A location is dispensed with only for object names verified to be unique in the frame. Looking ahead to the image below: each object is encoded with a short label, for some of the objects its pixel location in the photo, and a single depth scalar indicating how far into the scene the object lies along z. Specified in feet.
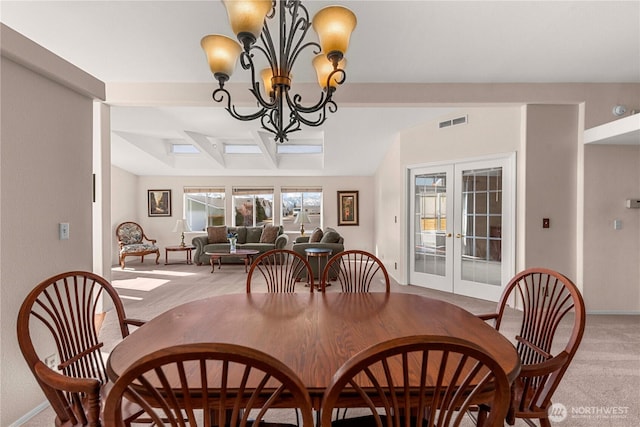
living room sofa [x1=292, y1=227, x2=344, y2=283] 16.87
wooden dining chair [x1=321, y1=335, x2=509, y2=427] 2.22
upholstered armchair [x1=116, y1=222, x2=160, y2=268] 21.77
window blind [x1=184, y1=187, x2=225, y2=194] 26.71
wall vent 13.79
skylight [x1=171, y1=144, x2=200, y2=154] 24.70
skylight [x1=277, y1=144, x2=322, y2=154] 24.76
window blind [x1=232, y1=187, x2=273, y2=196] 26.99
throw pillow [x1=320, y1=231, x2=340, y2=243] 17.70
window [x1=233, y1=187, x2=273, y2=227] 27.14
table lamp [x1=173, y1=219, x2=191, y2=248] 24.62
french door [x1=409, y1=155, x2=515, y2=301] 12.75
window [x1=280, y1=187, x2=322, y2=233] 27.32
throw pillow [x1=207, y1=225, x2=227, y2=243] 24.03
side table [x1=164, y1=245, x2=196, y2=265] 22.95
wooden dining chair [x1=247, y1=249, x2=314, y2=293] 6.56
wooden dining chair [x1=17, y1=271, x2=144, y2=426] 3.42
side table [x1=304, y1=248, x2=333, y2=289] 16.03
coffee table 20.72
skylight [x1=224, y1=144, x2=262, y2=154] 24.91
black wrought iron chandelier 4.23
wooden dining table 3.40
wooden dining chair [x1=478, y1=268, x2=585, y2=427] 3.85
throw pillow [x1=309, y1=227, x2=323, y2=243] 19.02
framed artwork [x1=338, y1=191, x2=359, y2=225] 27.04
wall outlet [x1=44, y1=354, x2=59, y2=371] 6.38
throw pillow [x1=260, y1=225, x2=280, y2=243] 24.49
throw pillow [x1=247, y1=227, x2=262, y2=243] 25.32
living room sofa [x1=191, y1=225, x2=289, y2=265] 22.93
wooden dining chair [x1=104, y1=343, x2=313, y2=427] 2.06
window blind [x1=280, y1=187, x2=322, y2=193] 27.09
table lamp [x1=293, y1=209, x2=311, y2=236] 25.36
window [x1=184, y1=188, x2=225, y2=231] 26.86
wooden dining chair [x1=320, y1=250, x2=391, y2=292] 6.67
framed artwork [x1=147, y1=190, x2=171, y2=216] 26.37
